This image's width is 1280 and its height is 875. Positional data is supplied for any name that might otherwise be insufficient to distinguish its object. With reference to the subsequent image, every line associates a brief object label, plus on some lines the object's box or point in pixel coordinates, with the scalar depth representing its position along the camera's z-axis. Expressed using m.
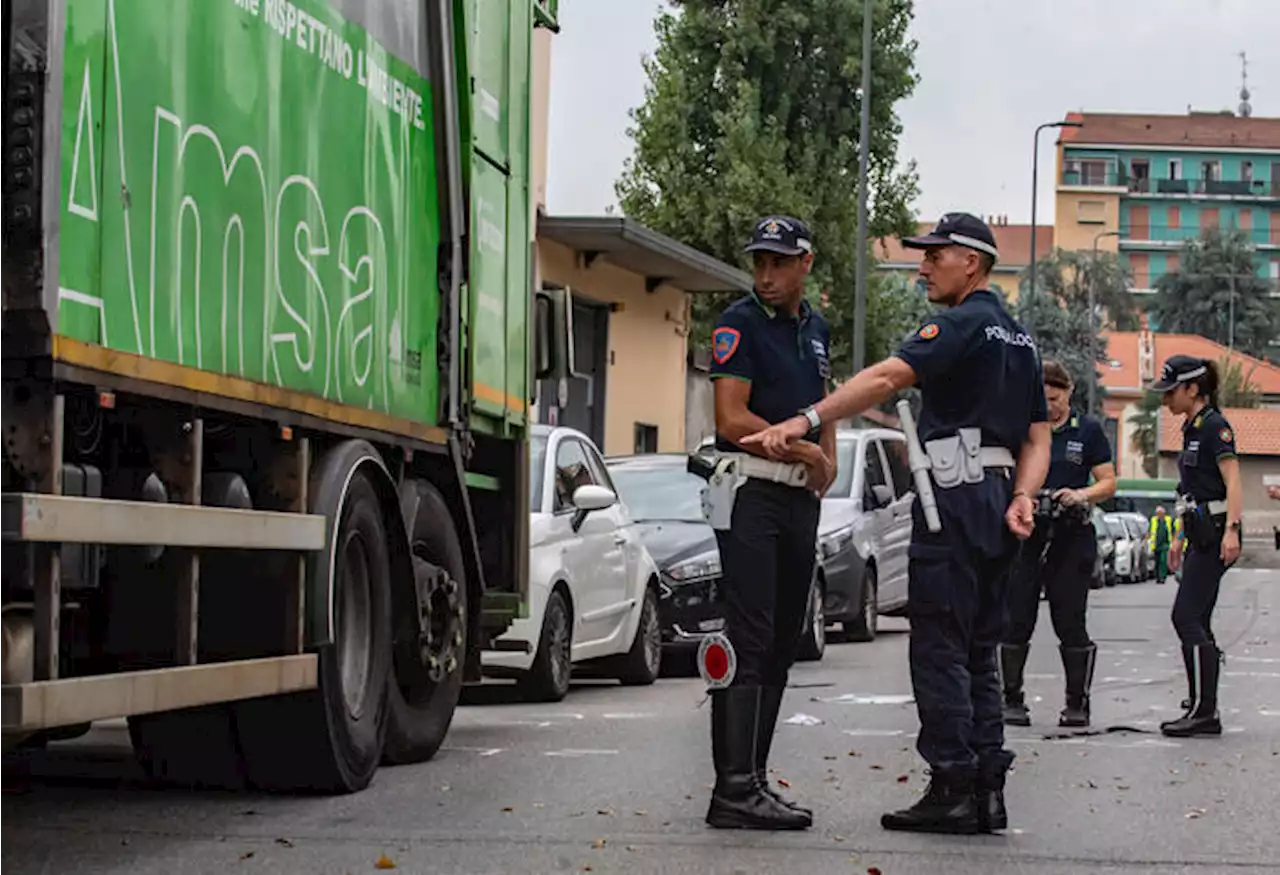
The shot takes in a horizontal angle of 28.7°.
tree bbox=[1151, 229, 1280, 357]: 129.62
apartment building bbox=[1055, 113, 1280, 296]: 150.62
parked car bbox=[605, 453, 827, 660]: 17.28
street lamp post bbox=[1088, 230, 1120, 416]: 80.62
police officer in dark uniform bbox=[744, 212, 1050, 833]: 7.81
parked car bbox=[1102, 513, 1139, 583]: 54.69
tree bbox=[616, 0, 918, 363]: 43.47
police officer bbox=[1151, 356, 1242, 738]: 12.03
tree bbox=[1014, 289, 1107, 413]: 87.19
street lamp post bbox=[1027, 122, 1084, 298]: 56.84
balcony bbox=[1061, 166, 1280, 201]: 151.75
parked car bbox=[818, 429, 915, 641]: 20.48
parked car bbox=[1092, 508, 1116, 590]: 50.66
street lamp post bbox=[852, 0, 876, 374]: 37.41
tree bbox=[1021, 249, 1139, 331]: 120.62
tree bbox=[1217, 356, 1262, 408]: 109.19
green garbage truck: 6.04
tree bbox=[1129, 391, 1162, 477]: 109.54
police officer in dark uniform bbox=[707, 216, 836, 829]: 7.94
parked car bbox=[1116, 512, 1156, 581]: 59.03
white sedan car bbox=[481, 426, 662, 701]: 13.77
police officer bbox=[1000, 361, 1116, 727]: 12.20
